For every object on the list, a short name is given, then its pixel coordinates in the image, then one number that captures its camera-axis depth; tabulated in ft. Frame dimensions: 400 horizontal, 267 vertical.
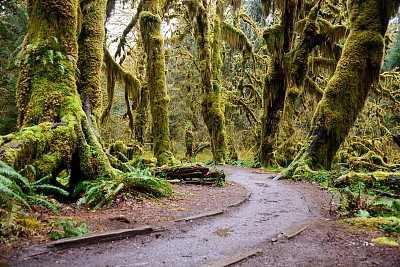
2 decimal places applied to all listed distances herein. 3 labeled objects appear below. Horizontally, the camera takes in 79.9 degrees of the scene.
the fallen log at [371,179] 22.59
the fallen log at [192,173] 25.65
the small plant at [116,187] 14.62
